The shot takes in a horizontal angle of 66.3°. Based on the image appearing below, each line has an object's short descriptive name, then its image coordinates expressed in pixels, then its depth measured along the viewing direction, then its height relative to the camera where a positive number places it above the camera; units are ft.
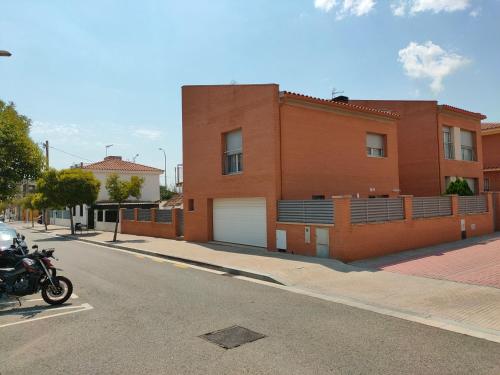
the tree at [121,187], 68.64 +3.35
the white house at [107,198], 100.18 +2.53
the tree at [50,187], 83.71 +4.51
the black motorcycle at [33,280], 23.80 -4.51
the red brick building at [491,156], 84.64 +9.49
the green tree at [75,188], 83.46 +4.16
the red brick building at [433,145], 67.21 +9.91
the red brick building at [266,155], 46.98 +6.46
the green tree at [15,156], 35.73 +5.07
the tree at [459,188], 59.88 +1.61
